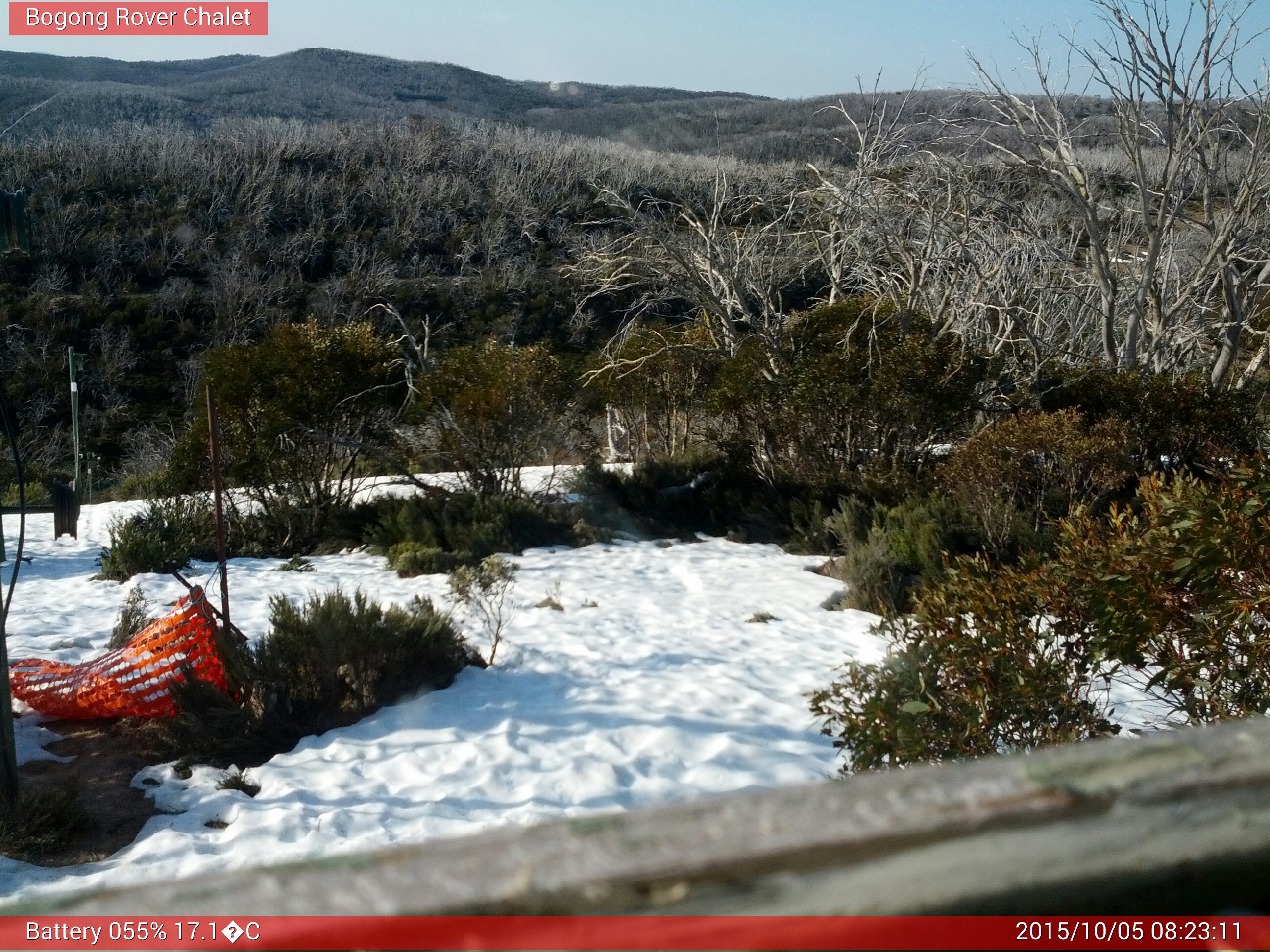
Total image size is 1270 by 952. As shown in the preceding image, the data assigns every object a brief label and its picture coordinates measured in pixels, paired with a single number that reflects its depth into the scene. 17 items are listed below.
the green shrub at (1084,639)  2.99
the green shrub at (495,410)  9.91
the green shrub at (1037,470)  7.70
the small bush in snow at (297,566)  8.59
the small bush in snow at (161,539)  8.37
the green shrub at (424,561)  8.23
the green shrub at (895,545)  6.93
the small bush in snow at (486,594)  5.95
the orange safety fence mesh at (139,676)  4.82
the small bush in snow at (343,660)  4.86
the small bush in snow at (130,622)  6.21
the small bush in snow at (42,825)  3.55
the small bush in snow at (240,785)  4.11
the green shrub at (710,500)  9.28
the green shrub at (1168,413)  8.77
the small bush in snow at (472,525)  9.00
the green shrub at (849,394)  9.38
